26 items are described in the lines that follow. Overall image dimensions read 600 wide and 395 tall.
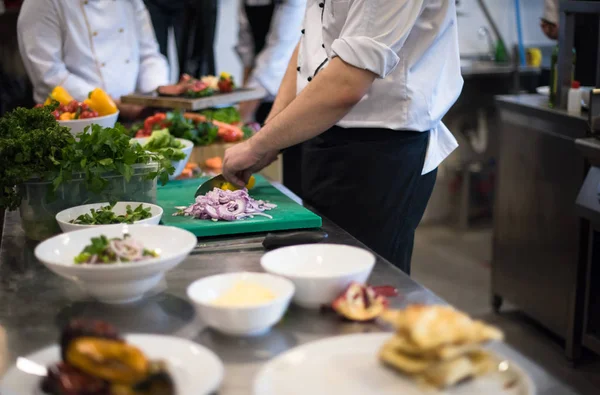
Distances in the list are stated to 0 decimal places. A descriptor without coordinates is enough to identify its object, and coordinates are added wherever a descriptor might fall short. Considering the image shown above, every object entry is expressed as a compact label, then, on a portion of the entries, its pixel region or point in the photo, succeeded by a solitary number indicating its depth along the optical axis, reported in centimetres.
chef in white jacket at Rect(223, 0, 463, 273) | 172
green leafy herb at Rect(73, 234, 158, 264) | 121
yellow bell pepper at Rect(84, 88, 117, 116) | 229
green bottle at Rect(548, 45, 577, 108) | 333
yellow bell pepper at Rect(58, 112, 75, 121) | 211
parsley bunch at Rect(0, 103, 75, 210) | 159
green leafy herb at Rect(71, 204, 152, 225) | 158
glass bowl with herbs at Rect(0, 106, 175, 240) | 160
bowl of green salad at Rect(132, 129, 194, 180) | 214
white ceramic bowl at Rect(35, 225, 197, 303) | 117
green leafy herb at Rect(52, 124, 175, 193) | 163
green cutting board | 165
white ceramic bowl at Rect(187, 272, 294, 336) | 106
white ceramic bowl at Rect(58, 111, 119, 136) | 205
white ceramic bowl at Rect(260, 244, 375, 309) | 116
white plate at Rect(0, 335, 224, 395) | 92
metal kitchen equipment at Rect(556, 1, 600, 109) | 312
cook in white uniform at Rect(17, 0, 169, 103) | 322
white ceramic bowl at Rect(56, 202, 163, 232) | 153
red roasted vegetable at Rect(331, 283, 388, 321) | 114
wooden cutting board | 303
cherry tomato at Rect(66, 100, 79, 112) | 216
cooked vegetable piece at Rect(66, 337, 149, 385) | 89
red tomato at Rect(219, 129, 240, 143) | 282
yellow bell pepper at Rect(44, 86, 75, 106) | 243
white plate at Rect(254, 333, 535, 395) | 91
